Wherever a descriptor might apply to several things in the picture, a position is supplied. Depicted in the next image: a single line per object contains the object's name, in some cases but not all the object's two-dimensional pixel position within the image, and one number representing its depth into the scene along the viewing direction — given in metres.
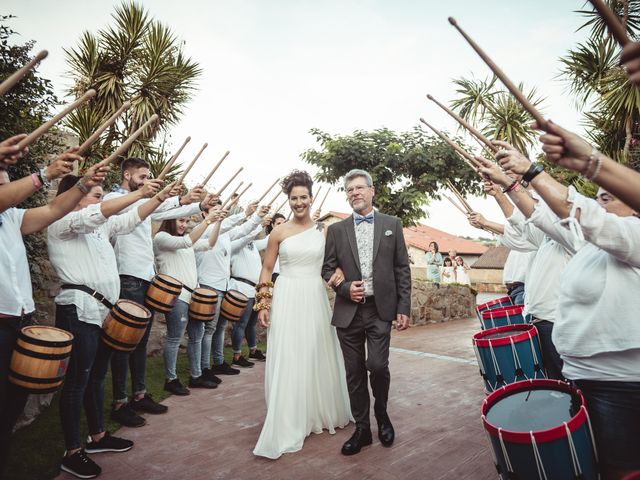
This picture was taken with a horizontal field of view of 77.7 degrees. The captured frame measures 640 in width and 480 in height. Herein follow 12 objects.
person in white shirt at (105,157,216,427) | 3.78
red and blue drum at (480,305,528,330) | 3.76
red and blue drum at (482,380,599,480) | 1.67
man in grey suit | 3.34
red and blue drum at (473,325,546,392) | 2.79
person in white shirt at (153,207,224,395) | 4.61
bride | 3.45
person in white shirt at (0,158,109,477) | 2.20
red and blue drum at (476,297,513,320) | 4.77
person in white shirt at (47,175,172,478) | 2.84
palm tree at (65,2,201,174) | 9.68
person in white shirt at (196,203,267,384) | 5.35
